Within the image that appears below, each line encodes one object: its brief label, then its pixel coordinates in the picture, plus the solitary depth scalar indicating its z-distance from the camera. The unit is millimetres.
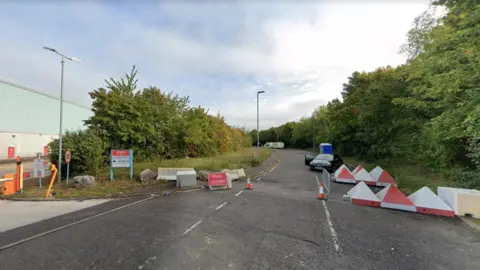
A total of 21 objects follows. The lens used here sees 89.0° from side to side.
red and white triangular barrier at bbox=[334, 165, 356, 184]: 14555
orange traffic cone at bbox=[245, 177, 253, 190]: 12102
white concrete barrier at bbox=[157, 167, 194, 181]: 13492
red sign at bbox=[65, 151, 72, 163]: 12078
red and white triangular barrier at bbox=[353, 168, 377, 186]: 13762
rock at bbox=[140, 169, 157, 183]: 13211
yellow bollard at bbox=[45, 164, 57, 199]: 10422
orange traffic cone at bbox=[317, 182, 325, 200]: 9836
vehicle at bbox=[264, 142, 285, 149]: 84906
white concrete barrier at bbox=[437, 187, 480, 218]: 7532
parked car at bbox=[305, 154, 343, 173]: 20720
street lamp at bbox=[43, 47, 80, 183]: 12486
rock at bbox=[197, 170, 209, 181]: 13945
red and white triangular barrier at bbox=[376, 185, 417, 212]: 8312
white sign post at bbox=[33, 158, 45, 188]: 11516
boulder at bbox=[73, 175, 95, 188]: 11641
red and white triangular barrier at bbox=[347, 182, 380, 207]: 8914
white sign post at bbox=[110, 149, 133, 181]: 12908
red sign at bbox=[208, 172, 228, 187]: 12055
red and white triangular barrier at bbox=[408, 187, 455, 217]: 7818
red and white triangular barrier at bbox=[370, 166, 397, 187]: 13332
